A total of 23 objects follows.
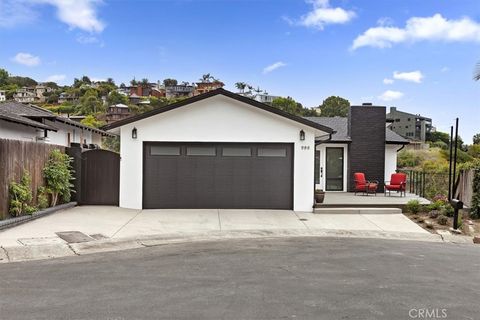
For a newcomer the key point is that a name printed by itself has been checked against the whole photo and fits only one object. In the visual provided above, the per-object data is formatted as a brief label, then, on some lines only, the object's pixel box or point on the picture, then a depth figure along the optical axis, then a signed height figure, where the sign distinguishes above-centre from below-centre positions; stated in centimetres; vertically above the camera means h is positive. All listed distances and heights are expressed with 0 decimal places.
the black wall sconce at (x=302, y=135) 1435 +89
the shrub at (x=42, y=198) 1173 -113
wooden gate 1441 -67
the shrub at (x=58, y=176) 1241 -53
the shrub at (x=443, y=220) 1221 -170
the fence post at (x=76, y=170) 1423 -39
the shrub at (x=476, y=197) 1308 -109
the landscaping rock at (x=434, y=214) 1308 -162
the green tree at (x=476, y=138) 4157 +252
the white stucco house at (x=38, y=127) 1508 +131
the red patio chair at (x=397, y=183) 1691 -88
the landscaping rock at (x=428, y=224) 1196 -181
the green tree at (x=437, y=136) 6931 +450
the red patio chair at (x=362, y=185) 1742 -98
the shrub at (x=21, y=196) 1018 -95
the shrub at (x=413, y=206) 1390 -148
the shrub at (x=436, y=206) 1373 -143
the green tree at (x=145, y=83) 12110 +2406
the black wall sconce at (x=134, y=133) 1420 +89
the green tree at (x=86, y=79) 10532 +2082
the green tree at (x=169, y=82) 14018 +2653
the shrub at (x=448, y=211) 1311 -153
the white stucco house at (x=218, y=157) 1427 +9
